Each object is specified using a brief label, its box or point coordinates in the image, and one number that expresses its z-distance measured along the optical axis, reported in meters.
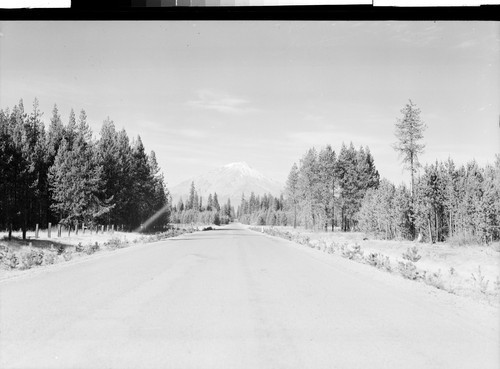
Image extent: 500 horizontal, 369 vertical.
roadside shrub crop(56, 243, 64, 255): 18.47
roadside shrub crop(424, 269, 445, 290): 10.40
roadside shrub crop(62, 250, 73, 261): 16.35
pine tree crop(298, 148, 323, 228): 67.69
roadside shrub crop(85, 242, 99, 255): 20.23
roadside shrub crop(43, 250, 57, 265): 15.15
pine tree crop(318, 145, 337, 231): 66.31
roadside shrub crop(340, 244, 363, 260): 19.08
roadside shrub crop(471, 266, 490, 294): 9.52
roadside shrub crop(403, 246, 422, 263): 14.36
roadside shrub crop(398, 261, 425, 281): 12.17
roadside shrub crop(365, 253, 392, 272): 14.89
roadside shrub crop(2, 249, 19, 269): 13.57
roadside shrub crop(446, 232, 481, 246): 27.32
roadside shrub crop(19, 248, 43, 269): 13.75
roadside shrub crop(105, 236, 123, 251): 26.23
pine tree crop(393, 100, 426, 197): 31.59
